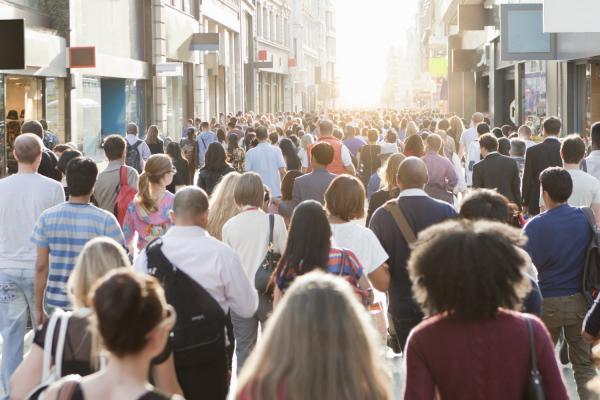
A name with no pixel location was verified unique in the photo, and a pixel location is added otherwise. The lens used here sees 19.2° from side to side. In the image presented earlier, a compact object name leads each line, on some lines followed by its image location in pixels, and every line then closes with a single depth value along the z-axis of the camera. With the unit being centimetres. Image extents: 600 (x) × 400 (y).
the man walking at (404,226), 1194
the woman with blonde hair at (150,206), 1453
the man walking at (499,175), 1966
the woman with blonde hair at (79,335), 737
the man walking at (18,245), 1278
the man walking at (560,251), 1145
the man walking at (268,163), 2342
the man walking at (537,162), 1973
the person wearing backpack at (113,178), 1662
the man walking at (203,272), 962
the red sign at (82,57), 3980
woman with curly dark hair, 629
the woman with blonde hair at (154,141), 2898
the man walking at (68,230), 1134
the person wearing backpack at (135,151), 2709
